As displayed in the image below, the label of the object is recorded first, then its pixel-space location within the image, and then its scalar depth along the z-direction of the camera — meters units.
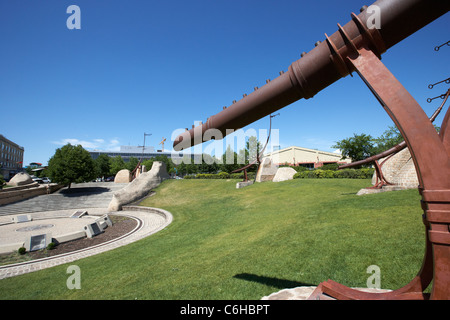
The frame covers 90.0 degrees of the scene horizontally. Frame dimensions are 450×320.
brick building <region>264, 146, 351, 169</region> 70.94
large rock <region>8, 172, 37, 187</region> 34.50
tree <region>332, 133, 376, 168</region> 40.39
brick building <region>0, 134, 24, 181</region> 71.56
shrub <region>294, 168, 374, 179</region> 27.01
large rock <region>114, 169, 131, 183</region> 39.56
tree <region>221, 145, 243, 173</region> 48.33
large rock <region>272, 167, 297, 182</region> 25.95
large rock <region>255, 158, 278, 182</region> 26.44
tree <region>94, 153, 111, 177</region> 62.72
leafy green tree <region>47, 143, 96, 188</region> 32.97
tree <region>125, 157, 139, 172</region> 76.18
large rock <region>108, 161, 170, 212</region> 23.93
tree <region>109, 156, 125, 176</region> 71.57
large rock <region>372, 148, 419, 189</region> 12.35
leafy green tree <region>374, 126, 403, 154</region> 47.95
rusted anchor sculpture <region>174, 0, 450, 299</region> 2.15
